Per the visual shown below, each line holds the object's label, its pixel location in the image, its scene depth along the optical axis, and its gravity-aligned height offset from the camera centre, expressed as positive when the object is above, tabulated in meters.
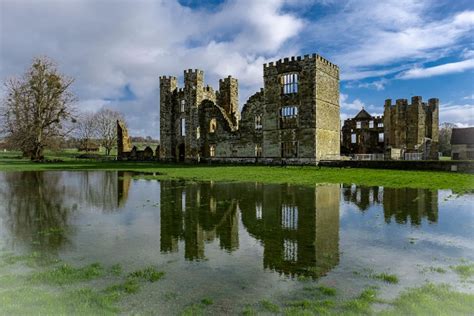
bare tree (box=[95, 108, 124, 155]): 81.12 +5.68
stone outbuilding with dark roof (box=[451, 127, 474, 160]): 51.91 +1.04
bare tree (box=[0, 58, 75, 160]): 52.69 +6.60
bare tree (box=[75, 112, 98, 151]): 84.50 +5.59
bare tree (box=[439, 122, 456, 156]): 72.75 +2.85
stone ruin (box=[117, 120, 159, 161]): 57.25 +0.52
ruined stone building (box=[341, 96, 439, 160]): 49.41 +3.18
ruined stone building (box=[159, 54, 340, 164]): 37.75 +4.26
